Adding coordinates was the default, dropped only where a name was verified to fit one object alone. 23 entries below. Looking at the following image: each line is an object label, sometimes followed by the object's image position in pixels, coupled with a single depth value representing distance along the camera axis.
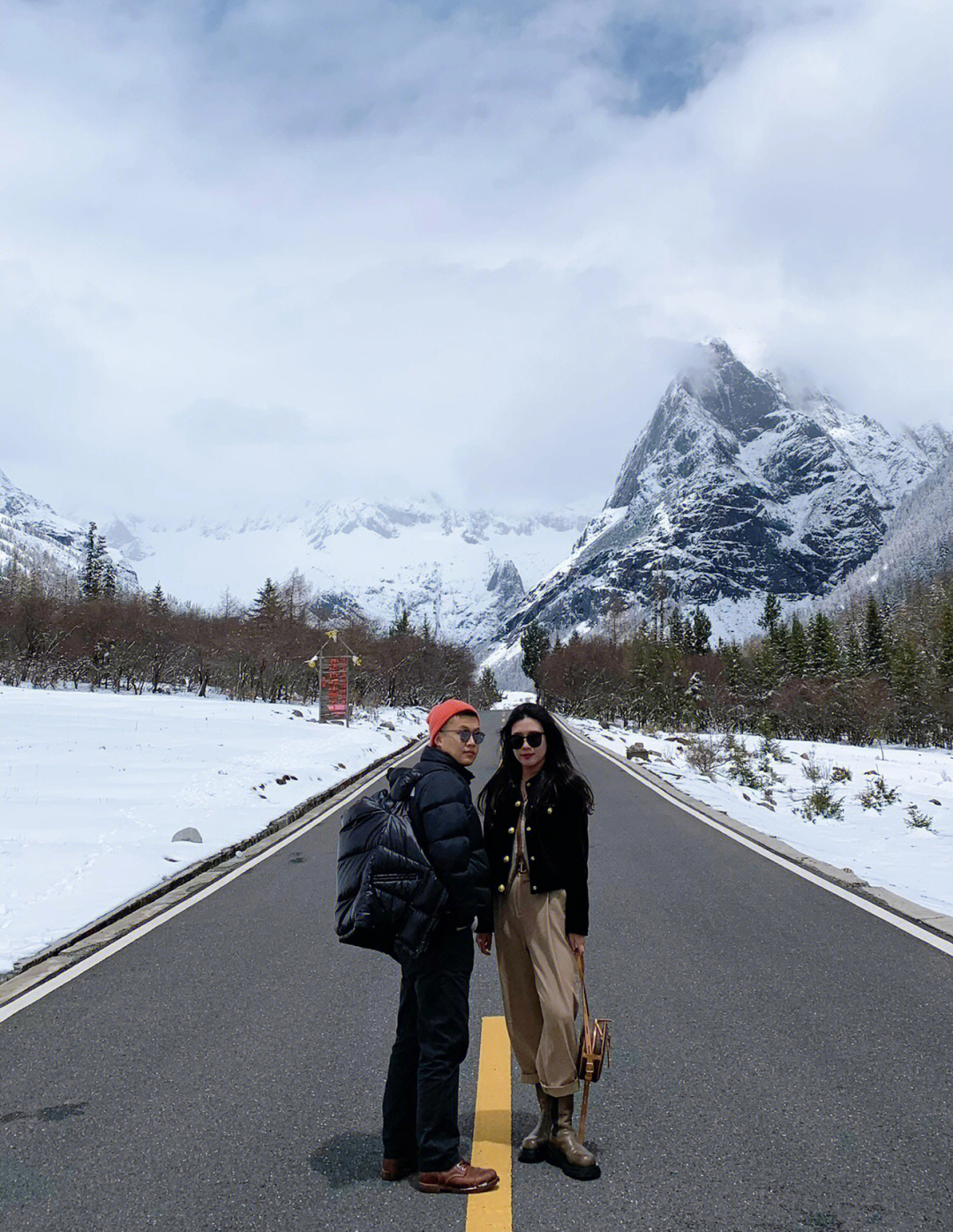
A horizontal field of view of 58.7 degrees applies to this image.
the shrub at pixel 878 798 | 14.67
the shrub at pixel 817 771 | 18.34
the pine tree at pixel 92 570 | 69.75
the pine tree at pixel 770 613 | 116.74
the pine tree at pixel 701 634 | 101.06
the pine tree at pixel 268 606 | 58.20
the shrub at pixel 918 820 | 12.16
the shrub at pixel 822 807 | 13.80
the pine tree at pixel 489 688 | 115.22
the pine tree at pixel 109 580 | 69.62
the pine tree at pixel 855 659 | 64.97
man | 3.09
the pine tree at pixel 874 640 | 72.06
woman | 3.36
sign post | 35.81
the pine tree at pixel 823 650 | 73.06
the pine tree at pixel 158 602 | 57.54
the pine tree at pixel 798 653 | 75.44
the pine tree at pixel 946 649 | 58.50
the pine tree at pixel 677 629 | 88.90
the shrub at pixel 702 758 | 20.90
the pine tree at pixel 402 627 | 80.94
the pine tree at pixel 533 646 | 129.66
